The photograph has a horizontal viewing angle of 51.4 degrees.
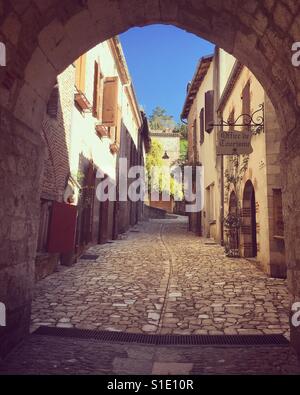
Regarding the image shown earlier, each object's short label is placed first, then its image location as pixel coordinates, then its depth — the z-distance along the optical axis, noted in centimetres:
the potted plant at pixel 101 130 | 1019
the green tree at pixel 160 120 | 4931
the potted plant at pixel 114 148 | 1269
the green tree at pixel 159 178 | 3266
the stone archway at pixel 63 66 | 263
